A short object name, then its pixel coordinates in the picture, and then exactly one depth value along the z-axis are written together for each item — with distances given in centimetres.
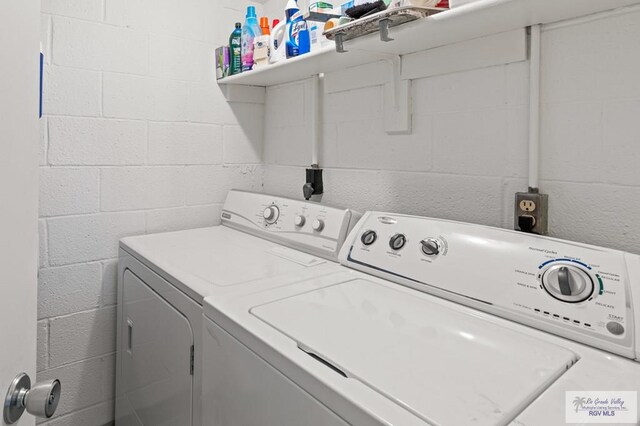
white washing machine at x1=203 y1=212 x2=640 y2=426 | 63
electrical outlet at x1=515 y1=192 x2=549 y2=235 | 109
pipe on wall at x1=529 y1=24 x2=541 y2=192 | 110
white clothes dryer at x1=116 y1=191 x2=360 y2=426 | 115
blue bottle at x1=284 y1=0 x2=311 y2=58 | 149
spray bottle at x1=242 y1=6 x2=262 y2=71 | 177
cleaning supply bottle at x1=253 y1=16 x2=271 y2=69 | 168
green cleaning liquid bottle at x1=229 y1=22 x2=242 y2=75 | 184
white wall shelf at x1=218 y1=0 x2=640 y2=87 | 95
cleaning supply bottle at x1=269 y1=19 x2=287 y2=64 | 160
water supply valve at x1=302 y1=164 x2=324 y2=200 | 179
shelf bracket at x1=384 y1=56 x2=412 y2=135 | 142
